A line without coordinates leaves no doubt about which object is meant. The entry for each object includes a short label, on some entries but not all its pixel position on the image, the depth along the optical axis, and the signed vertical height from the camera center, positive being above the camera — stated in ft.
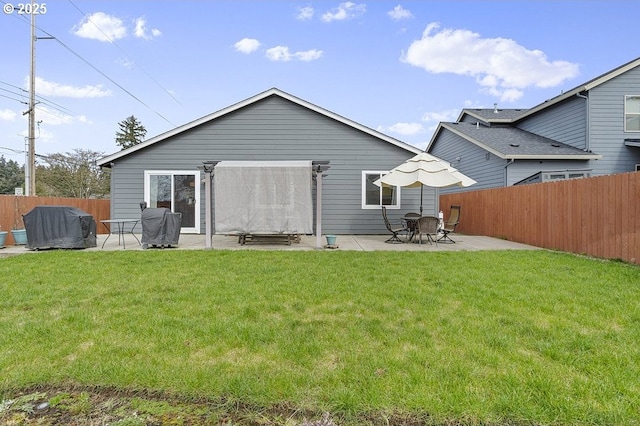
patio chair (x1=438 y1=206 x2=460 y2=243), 30.86 -1.22
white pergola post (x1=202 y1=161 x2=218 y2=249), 27.30 +0.57
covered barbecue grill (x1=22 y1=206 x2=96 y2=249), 26.13 -1.31
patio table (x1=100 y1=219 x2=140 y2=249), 35.32 -1.83
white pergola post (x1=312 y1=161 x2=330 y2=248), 27.92 +2.50
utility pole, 50.16 +13.68
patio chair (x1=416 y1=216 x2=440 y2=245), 28.37 -1.25
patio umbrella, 28.27 +3.14
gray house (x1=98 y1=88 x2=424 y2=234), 37.68 +6.08
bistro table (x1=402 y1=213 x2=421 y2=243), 30.48 -1.27
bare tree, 99.91 +9.92
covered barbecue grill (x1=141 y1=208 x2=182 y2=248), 27.22 -1.36
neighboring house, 41.86 +9.02
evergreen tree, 149.59 +35.18
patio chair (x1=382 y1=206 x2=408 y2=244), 30.86 -2.64
